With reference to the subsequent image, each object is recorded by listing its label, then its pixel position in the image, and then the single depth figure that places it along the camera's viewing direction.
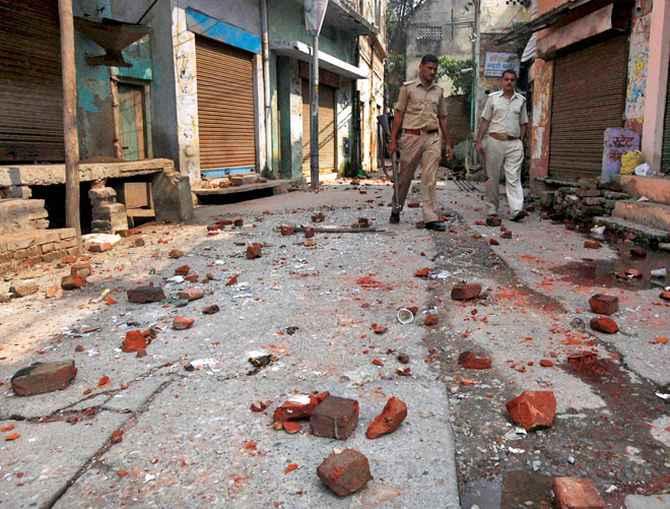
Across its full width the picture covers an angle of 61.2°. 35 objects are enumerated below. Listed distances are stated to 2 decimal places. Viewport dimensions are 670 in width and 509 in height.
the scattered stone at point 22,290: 3.92
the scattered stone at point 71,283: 4.09
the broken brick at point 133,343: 2.85
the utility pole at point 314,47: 11.62
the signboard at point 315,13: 11.60
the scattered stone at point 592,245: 5.43
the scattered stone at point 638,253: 4.95
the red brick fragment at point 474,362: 2.57
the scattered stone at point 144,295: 3.72
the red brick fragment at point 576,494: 1.54
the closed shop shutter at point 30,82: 7.23
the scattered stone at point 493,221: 6.71
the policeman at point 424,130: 6.14
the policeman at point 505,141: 6.98
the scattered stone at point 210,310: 3.45
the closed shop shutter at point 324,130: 14.81
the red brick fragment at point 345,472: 1.66
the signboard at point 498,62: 18.59
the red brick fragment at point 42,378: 2.37
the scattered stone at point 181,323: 3.15
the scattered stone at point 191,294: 3.74
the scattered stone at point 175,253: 5.16
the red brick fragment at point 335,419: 1.96
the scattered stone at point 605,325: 2.98
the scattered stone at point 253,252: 5.03
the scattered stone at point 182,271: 4.49
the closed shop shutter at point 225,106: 10.34
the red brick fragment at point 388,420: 1.99
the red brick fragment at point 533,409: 2.03
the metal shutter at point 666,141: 6.55
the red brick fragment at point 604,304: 3.30
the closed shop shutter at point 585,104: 7.76
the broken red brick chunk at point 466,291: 3.56
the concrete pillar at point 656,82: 6.47
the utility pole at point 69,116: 5.17
